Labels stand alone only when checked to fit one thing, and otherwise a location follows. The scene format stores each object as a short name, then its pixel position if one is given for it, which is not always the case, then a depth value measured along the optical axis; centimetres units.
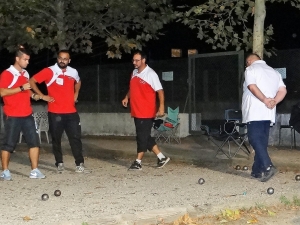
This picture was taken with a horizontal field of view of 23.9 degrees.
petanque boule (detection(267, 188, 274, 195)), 895
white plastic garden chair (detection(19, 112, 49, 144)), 1681
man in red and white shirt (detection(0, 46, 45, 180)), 1036
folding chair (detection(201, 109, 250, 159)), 1256
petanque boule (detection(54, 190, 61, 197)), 881
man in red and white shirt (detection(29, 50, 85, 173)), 1102
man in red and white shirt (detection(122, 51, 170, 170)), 1137
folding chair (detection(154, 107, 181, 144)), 1631
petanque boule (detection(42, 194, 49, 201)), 852
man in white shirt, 1006
